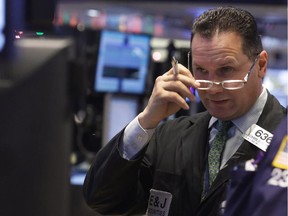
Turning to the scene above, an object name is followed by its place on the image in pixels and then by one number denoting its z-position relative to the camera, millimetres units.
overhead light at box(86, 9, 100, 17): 11344
